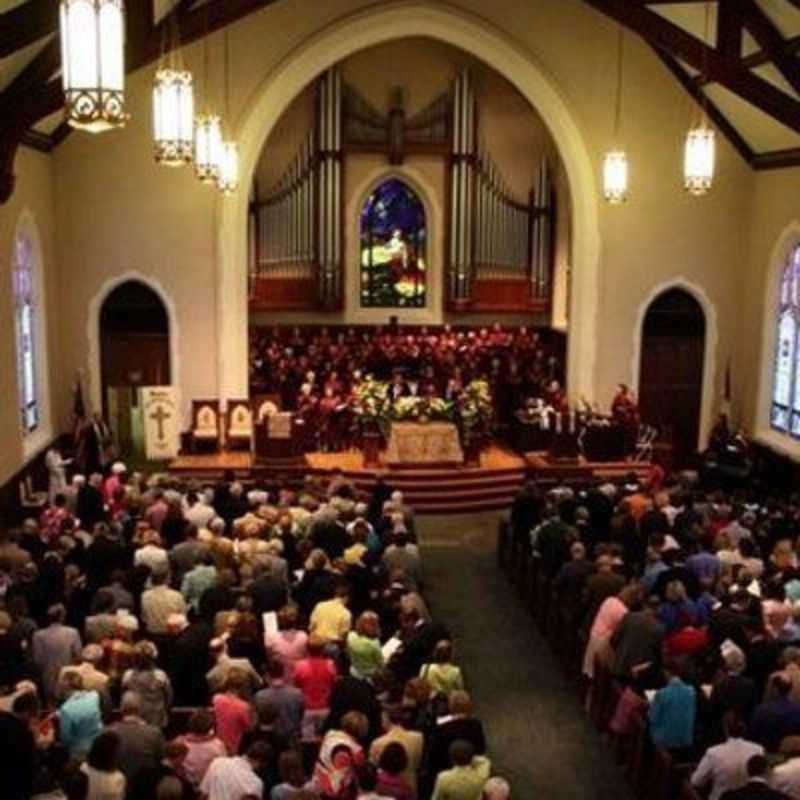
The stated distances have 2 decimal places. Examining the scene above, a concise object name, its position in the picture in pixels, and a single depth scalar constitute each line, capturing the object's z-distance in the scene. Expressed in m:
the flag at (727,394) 19.58
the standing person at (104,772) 6.30
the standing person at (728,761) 7.05
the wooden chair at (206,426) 18.17
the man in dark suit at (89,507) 12.91
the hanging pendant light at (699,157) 12.67
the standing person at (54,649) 8.33
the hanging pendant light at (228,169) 15.12
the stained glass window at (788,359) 18.12
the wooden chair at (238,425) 18.39
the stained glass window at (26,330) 16.62
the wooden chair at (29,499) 14.93
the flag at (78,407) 18.11
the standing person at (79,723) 7.09
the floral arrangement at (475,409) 17.58
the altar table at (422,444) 17.38
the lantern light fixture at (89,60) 5.80
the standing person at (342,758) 6.55
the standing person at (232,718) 7.36
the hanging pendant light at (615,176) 15.81
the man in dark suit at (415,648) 8.55
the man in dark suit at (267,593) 9.62
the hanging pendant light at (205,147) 11.89
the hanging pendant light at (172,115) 9.23
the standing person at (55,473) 15.09
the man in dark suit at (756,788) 6.32
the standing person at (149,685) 7.59
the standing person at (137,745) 6.73
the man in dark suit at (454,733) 7.30
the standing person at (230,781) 6.38
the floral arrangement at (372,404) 17.66
